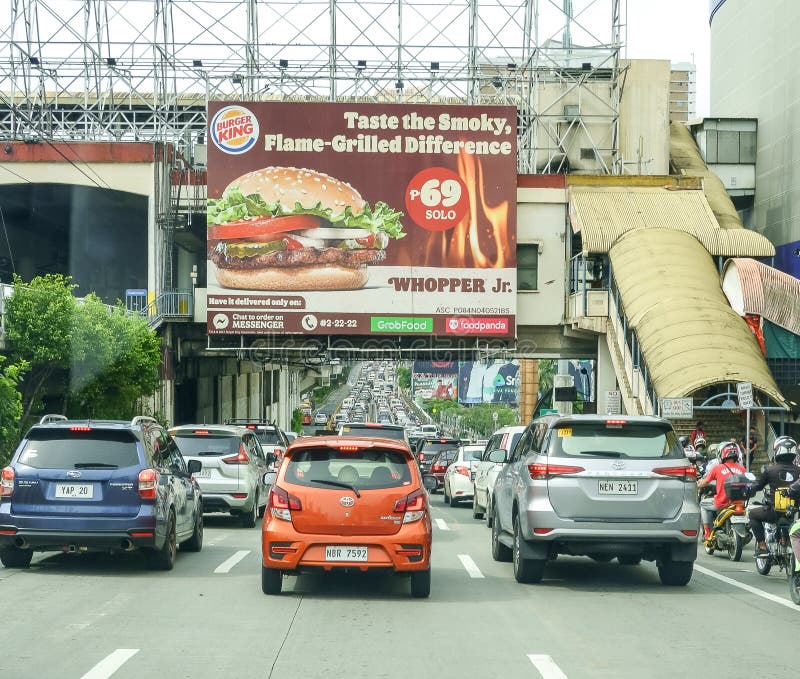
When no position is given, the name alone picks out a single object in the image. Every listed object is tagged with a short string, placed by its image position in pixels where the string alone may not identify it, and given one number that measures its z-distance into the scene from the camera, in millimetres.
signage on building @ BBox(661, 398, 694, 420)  26812
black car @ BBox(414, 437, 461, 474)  38041
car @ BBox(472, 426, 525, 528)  21922
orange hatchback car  11406
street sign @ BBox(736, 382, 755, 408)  25453
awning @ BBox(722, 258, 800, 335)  34938
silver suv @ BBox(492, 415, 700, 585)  12484
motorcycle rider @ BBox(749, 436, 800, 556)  13875
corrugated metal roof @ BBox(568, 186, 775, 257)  38656
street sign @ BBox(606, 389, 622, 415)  35531
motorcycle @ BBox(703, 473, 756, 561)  16250
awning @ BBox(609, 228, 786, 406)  30047
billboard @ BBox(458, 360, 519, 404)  84125
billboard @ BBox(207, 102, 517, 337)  39500
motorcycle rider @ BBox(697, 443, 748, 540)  16672
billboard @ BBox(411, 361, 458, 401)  120025
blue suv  13094
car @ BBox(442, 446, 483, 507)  27692
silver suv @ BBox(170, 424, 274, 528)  20359
